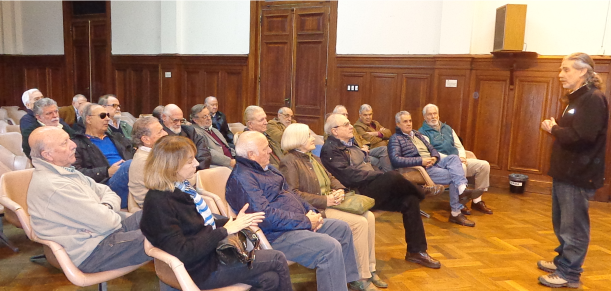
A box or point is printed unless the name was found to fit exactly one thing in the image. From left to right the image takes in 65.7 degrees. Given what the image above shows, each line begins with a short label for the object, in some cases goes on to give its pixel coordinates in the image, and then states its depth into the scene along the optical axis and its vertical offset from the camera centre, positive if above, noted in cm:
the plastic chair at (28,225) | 226 -80
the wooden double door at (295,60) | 757 +42
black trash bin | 620 -115
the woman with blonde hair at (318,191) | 312 -71
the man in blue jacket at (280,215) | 265 -75
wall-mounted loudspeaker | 593 +84
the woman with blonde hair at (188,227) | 203 -65
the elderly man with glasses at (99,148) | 349 -56
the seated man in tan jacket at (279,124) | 502 -44
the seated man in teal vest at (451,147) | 516 -62
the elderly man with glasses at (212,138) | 472 -58
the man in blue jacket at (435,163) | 463 -72
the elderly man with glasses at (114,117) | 436 -38
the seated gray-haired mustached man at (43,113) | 412 -32
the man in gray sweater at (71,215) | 230 -68
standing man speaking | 315 -40
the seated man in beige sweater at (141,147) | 290 -43
